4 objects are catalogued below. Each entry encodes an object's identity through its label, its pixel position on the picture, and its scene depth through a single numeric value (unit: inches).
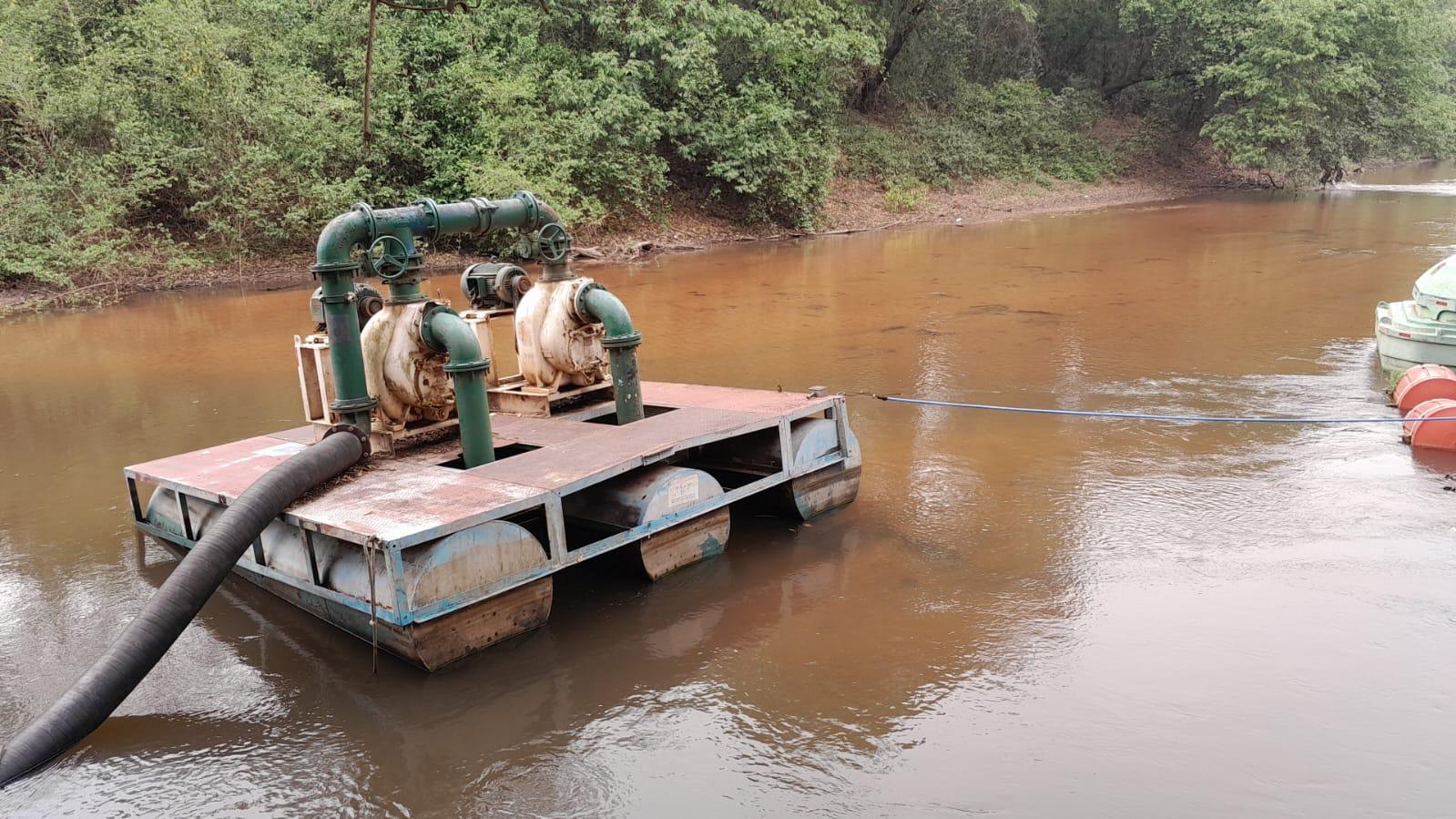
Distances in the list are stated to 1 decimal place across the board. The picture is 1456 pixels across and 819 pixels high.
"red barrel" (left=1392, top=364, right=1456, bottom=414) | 333.1
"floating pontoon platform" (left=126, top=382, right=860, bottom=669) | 191.2
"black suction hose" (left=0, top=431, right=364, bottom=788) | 171.2
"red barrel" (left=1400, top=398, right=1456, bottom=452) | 308.8
